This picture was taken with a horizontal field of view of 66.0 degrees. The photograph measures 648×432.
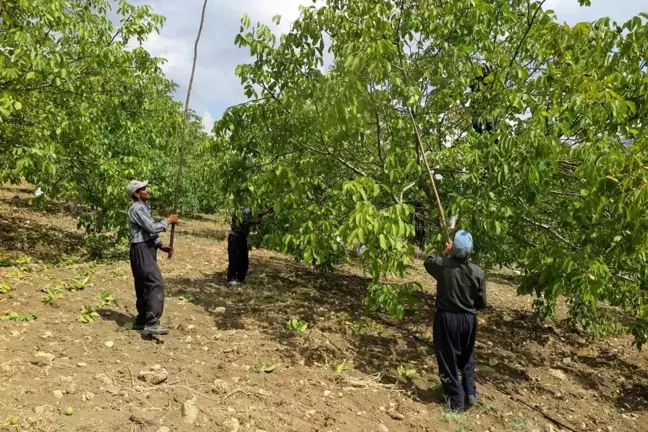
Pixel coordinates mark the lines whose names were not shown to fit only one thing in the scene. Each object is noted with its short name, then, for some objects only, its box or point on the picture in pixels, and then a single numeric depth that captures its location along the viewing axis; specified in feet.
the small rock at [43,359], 14.06
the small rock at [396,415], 13.97
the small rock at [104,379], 13.36
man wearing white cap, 16.58
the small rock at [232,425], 12.06
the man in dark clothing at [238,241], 26.43
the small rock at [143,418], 11.63
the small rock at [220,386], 13.83
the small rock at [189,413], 12.04
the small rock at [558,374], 20.09
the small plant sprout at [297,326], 19.58
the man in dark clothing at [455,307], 14.38
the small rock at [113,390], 12.85
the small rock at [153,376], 13.83
